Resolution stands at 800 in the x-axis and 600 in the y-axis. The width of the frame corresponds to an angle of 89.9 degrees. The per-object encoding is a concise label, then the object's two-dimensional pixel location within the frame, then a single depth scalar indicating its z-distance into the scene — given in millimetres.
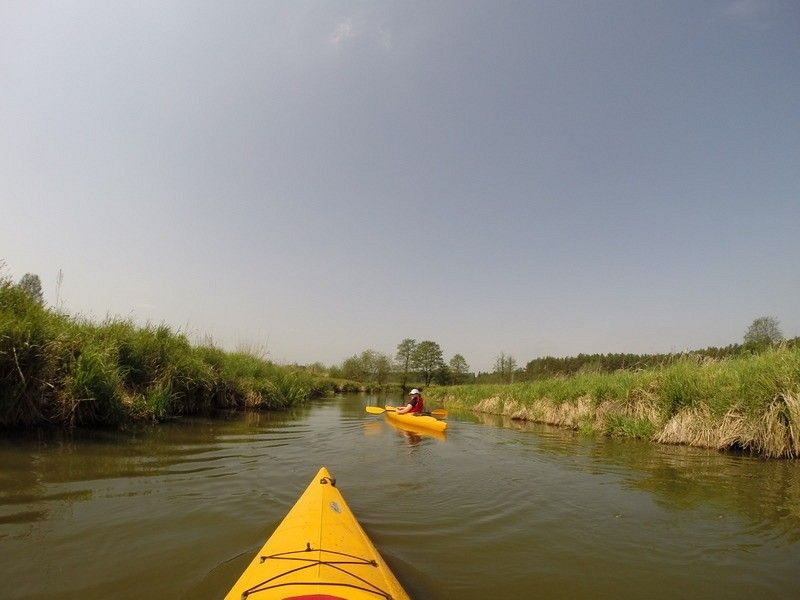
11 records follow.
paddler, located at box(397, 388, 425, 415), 14484
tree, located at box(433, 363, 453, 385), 70625
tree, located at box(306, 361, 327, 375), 42919
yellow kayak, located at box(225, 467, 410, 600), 2055
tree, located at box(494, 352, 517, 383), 44141
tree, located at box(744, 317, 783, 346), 35219
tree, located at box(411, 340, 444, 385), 71000
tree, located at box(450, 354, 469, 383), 71438
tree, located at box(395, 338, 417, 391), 72312
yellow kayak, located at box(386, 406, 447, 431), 11742
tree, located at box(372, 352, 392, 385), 58941
